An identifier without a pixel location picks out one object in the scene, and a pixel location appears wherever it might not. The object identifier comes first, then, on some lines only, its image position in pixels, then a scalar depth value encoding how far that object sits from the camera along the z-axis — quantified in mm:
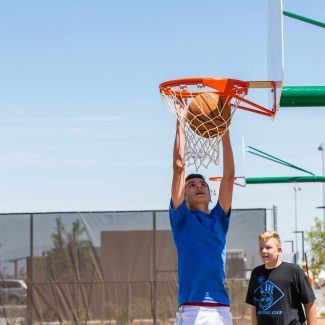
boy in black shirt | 9351
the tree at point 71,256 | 20779
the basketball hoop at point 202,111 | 8200
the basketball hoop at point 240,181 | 27811
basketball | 8181
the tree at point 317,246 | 59308
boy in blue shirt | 7054
